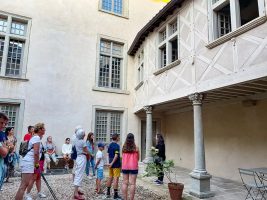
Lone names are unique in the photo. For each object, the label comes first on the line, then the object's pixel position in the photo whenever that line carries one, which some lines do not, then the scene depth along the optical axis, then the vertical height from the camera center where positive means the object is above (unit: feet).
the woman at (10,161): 20.26 -3.32
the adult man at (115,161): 17.04 -2.29
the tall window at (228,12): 16.74 +10.34
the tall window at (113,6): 38.61 +22.51
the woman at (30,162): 13.54 -2.01
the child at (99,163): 18.08 -2.69
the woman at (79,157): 15.72 -1.91
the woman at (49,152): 28.24 -2.95
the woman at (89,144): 23.77 -1.42
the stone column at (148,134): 29.60 -0.23
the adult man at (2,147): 8.93 -0.73
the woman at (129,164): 15.43 -2.27
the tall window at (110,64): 37.37 +11.80
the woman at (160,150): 22.62 -1.81
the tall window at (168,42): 25.54 +11.07
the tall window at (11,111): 29.89 +2.57
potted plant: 16.72 -3.29
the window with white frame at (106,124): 35.55 +1.24
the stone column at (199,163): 18.24 -2.58
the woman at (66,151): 29.88 -2.85
